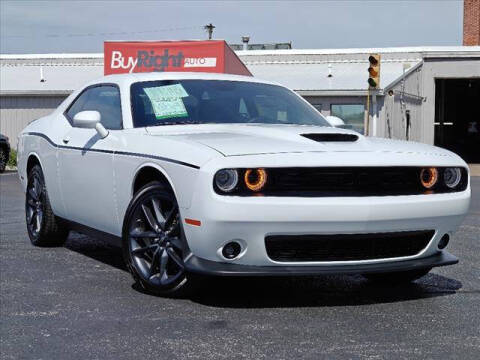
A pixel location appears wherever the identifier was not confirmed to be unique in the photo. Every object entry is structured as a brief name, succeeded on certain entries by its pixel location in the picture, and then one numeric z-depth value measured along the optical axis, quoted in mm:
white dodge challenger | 4551
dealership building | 27938
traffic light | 18266
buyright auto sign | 22281
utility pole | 56594
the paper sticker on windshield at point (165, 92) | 5953
